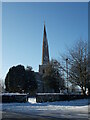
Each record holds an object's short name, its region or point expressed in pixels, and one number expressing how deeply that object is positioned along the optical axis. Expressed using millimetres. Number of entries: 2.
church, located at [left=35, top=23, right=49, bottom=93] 57562
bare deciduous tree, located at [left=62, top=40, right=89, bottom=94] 23859
